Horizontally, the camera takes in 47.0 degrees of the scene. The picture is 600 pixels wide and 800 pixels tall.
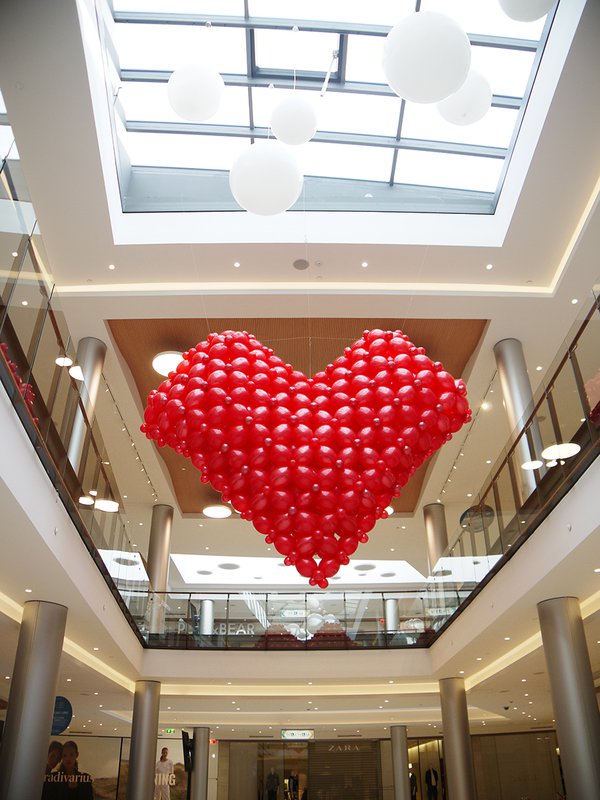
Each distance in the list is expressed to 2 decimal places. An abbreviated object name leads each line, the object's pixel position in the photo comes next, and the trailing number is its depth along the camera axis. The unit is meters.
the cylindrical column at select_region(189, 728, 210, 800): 15.20
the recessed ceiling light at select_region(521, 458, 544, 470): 6.58
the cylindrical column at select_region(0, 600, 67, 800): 6.39
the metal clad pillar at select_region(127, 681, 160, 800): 10.99
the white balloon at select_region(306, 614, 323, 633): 12.15
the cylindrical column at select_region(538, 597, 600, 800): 6.10
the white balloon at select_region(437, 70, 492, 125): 4.94
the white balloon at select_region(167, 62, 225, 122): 4.85
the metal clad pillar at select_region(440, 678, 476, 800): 10.13
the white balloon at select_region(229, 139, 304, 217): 4.63
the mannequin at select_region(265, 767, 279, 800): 19.17
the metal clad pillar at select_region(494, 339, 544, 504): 9.68
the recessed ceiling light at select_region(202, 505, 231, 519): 14.82
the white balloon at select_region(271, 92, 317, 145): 5.07
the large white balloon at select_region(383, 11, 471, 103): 3.83
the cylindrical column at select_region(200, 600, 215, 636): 12.05
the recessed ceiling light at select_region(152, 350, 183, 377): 10.21
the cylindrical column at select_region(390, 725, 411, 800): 15.98
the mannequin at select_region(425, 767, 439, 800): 19.20
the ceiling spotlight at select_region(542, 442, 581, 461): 5.79
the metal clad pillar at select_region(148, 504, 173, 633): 14.07
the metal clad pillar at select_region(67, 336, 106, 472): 9.78
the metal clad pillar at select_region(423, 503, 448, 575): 14.14
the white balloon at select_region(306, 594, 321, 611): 12.38
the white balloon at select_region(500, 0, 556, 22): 4.01
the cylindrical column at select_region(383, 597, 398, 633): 12.17
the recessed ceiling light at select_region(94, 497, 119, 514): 7.94
